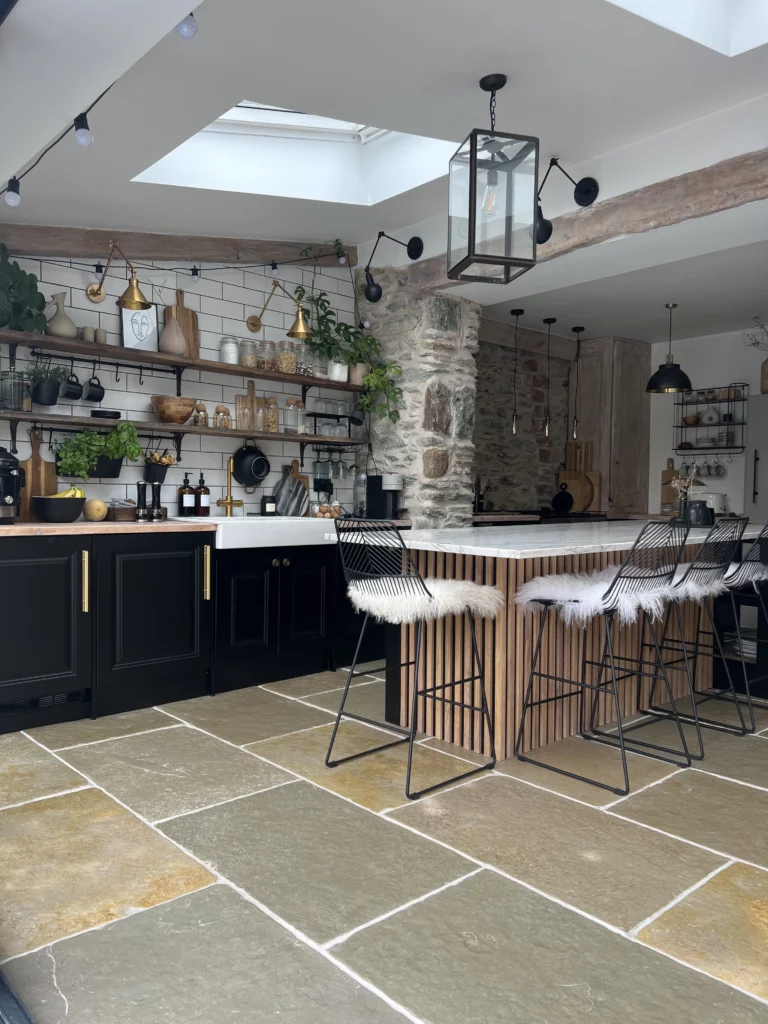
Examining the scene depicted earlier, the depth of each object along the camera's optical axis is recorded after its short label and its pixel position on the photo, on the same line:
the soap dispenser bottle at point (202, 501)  4.85
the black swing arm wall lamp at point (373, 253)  5.12
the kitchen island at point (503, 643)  3.27
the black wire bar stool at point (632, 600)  2.98
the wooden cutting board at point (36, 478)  4.18
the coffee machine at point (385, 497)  5.40
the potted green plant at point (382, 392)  5.46
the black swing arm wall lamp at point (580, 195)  4.10
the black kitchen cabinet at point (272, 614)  4.29
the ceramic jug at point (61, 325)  4.16
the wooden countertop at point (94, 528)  3.54
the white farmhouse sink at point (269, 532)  4.22
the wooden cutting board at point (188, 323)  4.82
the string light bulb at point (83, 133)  2.89
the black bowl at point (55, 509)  3.93
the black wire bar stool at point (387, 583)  2.95
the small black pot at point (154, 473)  4.66
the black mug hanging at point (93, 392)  4.40
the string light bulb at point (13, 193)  3.36
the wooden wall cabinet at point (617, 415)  7.93
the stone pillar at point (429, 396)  5.39
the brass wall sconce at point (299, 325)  4.91
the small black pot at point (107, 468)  4.39
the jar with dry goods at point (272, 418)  5.19
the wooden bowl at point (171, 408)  4.61
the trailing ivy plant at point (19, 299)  3.99
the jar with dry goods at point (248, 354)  5.03
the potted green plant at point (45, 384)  4.13
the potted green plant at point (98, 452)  4.16
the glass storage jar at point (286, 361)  5.22
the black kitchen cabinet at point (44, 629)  3.53
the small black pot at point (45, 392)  4.13
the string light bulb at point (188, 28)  2.46
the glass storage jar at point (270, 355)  5.15
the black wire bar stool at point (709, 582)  3.42
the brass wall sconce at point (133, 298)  4.13
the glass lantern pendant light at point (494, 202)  2.77
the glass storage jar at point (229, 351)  4.96
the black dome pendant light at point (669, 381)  6.39
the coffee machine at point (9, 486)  3.67
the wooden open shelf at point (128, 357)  4.05
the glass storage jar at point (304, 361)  5.33
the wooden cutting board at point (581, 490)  7.86
